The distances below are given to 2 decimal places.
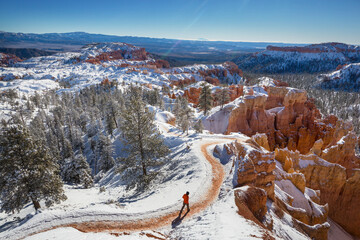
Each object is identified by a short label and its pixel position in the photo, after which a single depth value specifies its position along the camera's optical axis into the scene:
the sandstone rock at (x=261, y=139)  25.34
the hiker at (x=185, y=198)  11.52
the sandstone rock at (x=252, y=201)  10.81
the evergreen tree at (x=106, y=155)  37.84
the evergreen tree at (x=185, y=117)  33.06
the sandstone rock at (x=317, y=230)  13.85
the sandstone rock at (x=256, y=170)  13.74
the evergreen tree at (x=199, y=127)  33.69
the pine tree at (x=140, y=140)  16.39
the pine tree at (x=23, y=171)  13.70
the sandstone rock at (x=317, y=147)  28.39
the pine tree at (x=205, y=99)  46.66
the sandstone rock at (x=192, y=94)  90.59
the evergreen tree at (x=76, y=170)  32.42
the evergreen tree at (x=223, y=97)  47.38
